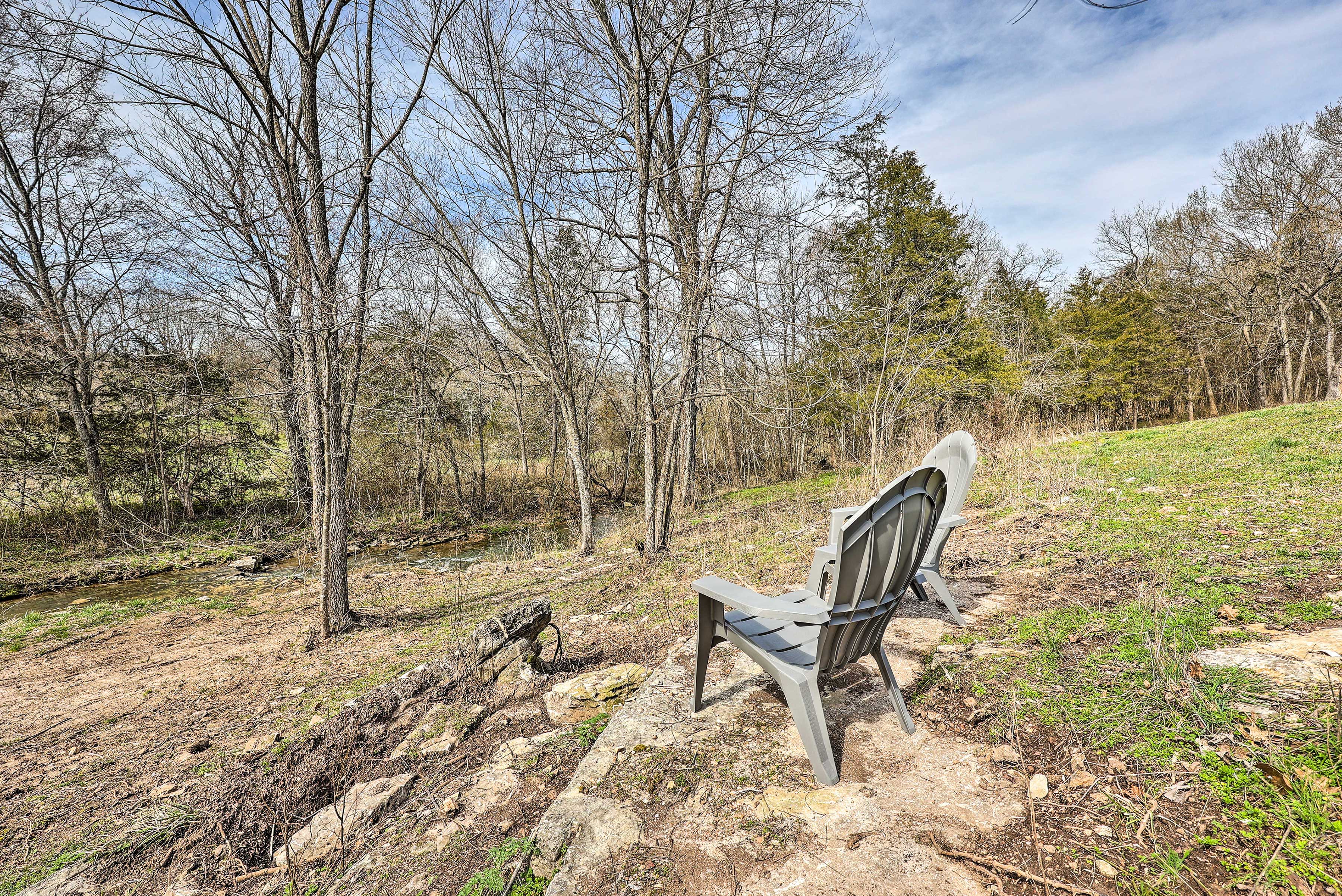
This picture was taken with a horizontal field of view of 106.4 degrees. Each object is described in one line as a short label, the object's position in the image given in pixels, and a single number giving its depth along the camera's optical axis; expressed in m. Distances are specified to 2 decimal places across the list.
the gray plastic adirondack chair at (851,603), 1.88
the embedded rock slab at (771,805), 1.62
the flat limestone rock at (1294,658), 1.90
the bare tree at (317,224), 5.04
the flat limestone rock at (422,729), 2.95
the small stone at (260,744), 3.18
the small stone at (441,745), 2.83
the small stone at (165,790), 2.79
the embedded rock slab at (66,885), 2.13
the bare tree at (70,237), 9.40
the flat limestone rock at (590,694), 2.97
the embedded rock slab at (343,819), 2.23
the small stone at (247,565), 9.77
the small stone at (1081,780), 1.76
